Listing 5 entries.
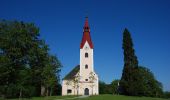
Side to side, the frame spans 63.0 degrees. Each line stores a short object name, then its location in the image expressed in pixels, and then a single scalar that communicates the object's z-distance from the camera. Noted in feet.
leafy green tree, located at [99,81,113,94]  160.54
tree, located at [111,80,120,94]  190.10
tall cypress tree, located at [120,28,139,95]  93.20
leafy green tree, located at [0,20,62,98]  75.14
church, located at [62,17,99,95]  112.22
